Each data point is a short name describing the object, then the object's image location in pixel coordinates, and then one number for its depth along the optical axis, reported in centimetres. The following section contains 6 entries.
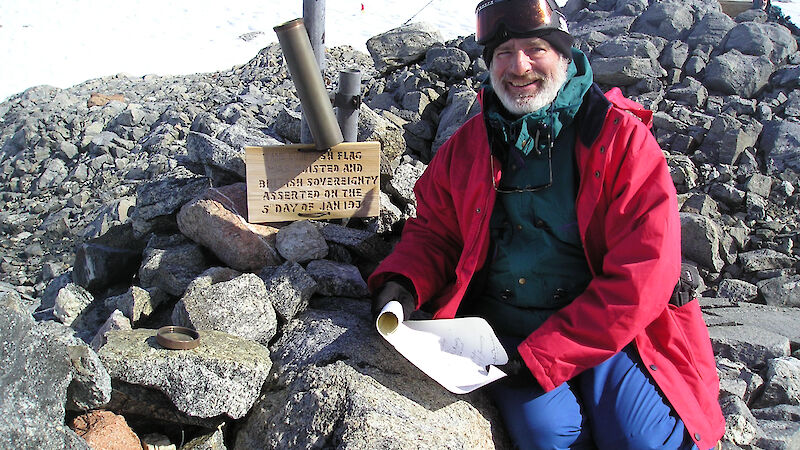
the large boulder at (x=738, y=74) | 762
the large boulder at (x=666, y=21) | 871
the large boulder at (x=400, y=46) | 852
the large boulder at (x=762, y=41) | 802
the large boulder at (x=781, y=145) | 667
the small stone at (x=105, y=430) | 288
